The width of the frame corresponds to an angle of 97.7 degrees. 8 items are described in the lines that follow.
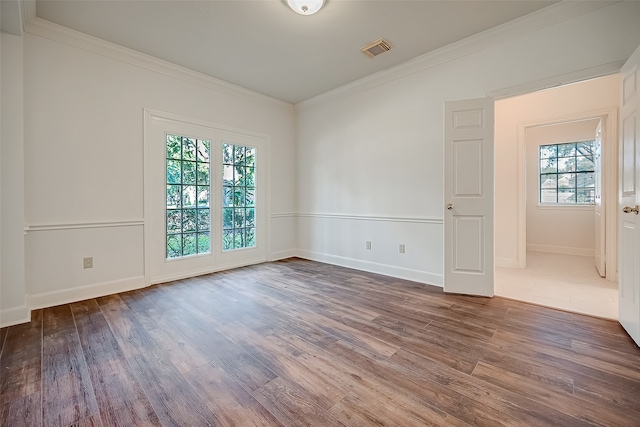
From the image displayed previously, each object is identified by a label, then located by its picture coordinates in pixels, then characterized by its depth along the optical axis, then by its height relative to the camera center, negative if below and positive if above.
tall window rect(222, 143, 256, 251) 4.27 +0.25
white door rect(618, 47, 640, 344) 2.02 +0.06
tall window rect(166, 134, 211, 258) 3.70 +0.22
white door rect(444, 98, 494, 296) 2.95 +0.15
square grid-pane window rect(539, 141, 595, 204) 5.32 +0.73
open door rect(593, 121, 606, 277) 3.75 -0.09
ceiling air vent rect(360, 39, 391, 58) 3.11 +1.88
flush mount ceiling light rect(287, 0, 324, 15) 2.41 +1.81
